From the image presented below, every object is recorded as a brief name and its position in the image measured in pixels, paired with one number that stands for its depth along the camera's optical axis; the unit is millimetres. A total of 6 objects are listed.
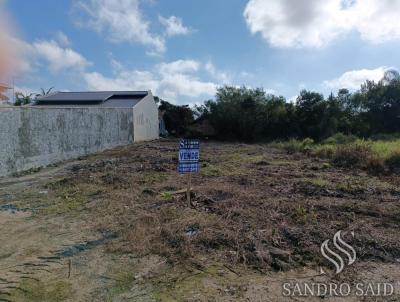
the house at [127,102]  24078
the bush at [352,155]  11133
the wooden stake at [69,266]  3514
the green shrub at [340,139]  19078
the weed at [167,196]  6349
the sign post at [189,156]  5887
